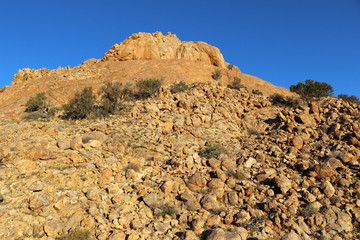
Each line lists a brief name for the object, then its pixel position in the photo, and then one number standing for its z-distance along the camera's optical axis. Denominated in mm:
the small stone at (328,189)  7782
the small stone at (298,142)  11836
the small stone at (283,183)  8164
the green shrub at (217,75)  32688
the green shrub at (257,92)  28650
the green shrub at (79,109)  17641
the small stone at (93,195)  7348
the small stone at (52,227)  5893
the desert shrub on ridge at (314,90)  24656
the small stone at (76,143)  10273
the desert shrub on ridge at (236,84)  30627
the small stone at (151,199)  7501
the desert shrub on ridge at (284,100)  21469
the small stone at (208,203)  7542
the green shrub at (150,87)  23500
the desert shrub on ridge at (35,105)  21562
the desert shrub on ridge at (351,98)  26516
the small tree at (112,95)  19047
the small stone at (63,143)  10188
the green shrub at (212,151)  11144
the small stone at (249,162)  10468
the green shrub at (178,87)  23428
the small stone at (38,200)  6539
